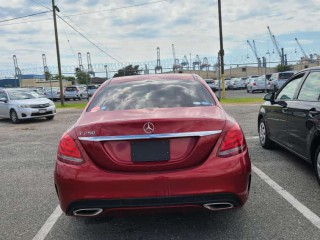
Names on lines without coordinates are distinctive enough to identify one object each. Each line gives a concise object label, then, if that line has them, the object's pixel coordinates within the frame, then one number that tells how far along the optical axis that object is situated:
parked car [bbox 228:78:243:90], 27.93
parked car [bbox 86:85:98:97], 22.68
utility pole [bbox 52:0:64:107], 15.88
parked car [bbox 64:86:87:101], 22.76
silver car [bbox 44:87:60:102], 22.91
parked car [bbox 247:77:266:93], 19.88
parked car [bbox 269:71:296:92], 17.68
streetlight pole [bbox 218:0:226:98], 15.08
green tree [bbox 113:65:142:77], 21.46
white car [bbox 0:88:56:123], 9.92
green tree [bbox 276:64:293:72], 37.24
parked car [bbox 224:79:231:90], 29.16
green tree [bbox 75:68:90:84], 34.56
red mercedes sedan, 2.08
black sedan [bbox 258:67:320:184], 3.23
